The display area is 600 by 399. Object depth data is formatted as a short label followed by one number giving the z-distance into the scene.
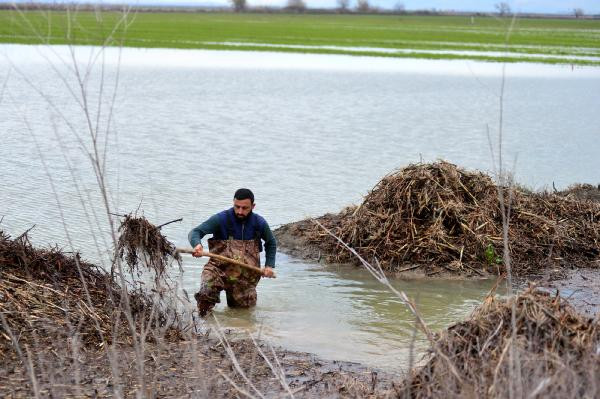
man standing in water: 14.21
